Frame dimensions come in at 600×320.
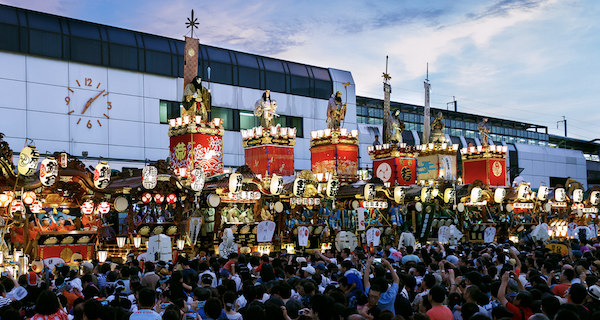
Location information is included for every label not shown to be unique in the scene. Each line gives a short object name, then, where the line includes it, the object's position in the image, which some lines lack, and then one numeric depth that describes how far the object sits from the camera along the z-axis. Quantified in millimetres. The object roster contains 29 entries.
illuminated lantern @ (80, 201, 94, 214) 20188
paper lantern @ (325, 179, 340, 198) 26891
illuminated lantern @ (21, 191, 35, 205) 17922
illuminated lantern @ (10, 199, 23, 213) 17406
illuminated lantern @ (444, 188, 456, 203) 31703
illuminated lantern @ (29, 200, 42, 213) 18531
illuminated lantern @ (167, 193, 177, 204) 22031
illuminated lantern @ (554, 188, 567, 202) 37469
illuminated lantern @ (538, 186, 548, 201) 36219
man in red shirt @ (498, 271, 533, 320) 7402
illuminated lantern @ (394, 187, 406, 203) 29328
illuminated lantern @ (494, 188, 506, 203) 33875
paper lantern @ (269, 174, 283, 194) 24875
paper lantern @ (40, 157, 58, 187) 17406
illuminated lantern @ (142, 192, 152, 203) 21406
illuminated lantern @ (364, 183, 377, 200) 27609
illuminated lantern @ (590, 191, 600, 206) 40719
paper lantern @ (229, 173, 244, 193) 22656
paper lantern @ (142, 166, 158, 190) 20406
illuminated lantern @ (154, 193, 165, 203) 21734
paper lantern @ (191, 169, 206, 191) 21906
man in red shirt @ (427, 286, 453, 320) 6957
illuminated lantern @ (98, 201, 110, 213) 20688
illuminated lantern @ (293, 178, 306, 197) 25656
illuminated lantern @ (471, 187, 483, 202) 32031
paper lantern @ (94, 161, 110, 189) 19297
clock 31172
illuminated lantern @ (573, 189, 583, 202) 39031
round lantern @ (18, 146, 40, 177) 16609
